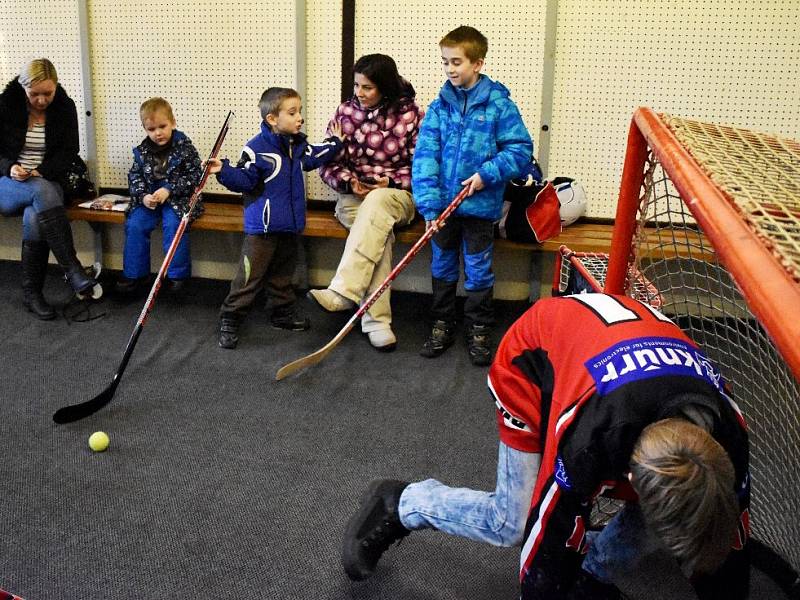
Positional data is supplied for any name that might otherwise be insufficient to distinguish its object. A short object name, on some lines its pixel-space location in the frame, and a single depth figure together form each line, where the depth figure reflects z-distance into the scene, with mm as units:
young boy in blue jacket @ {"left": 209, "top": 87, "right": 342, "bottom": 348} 3143
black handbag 3695
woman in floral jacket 3244
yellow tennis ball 2365
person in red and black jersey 1076
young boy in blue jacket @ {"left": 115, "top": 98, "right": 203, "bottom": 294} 3553
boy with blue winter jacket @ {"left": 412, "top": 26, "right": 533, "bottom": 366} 2975
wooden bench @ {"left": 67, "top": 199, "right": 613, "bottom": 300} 3303
